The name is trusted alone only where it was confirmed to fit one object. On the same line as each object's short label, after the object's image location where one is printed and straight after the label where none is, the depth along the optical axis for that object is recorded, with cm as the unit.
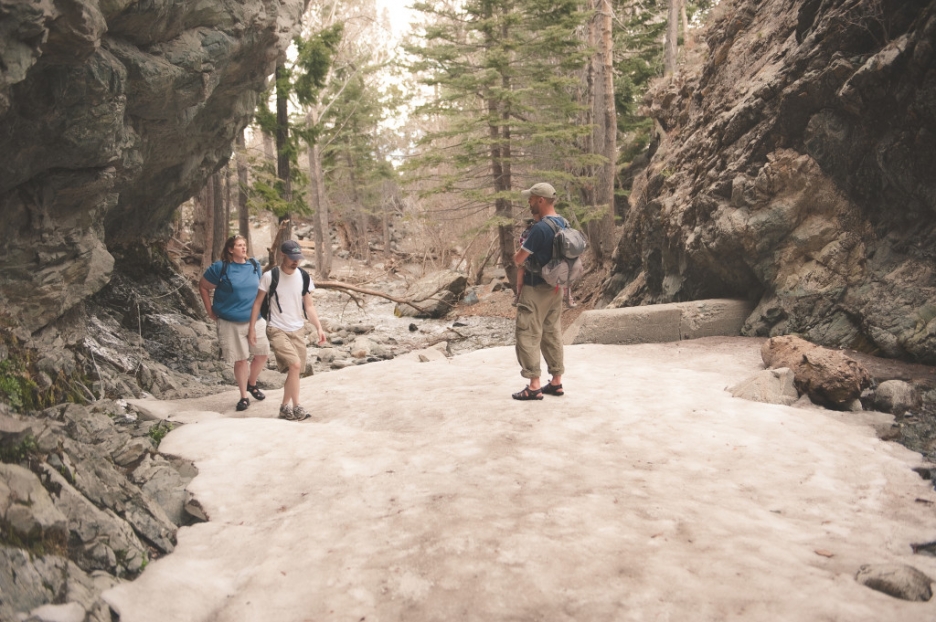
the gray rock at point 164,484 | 413
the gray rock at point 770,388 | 631
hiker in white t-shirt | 634
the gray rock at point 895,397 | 592
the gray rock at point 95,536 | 312
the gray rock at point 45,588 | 250
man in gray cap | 613
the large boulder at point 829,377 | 609
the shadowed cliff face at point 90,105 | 461
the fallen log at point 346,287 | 1266
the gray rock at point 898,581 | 277
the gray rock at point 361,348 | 1280
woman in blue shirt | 691
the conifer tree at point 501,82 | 1644
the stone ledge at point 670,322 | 1009
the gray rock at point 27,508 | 283
